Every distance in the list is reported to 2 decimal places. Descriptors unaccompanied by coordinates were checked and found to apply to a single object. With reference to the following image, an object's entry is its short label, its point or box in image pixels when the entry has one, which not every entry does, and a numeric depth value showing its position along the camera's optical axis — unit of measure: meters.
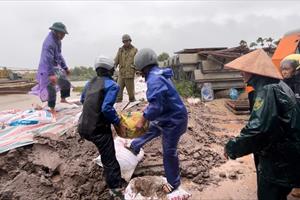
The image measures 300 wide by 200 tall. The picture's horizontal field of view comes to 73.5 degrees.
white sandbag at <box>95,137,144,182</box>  2.64
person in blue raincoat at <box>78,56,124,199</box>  2.37
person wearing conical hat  1.57
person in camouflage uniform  4.71
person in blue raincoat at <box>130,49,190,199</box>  2.20
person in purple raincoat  3.83
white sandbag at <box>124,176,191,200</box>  2.35
